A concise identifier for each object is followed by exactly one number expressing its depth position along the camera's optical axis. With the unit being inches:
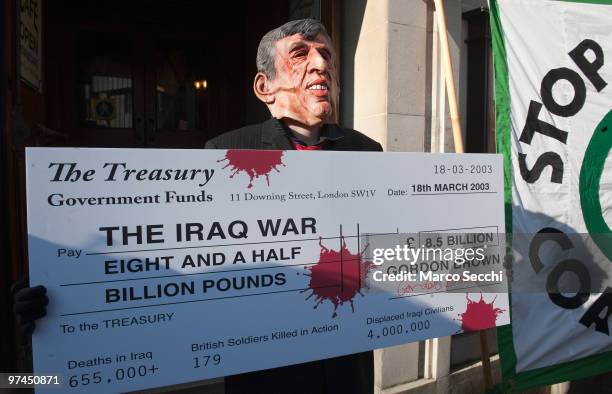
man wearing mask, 59.2
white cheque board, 45.7
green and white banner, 93.5
